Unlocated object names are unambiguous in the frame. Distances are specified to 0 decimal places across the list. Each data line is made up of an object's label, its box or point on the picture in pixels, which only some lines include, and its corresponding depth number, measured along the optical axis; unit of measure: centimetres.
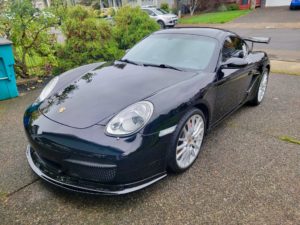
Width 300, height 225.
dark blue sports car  213
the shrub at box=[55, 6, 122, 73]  612
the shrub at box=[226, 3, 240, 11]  2484
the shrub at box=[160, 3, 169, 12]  2416
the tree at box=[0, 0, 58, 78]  527
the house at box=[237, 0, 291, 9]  2472
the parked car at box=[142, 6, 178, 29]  1773
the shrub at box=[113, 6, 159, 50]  714
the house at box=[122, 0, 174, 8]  2583
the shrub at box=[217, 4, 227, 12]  2508
